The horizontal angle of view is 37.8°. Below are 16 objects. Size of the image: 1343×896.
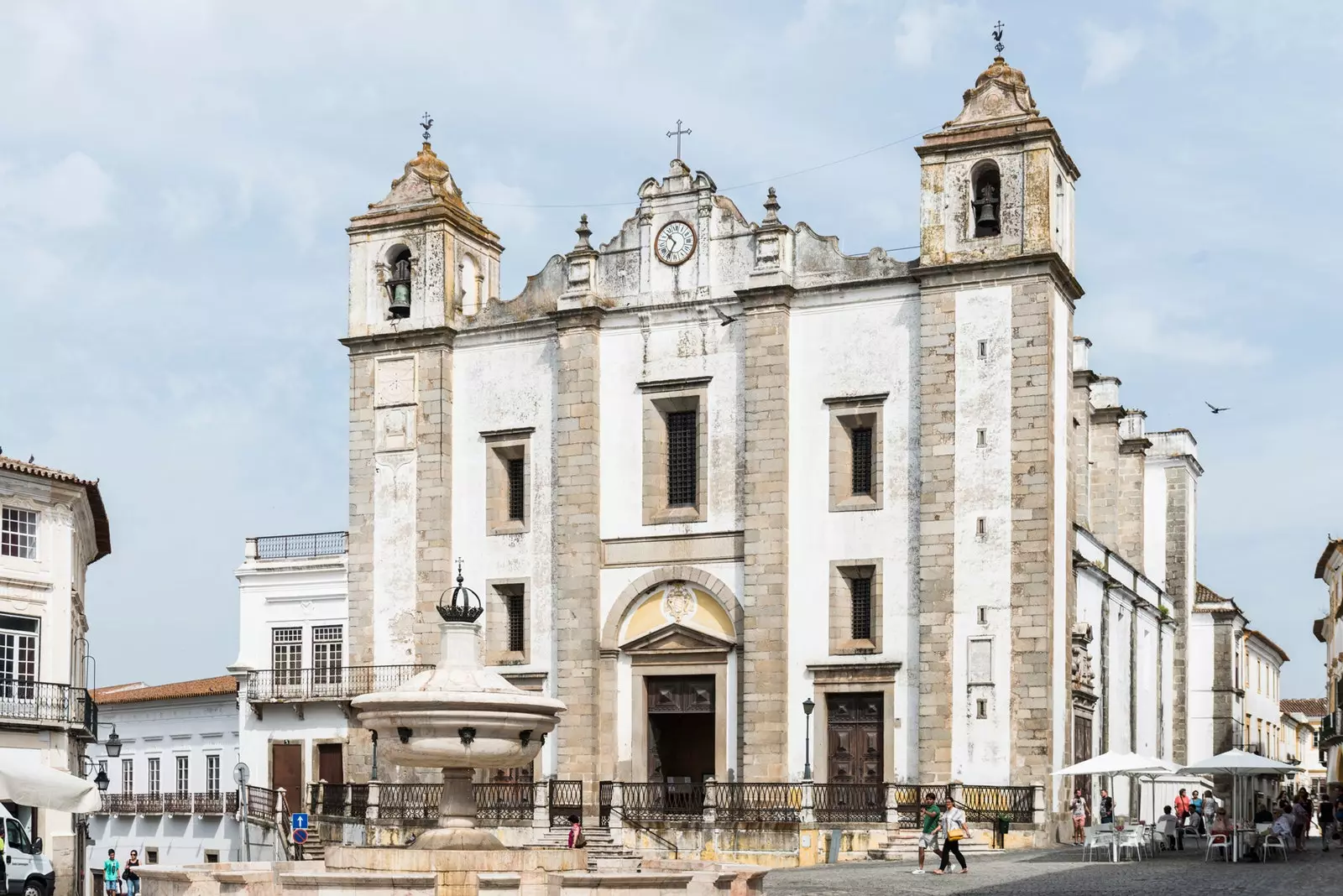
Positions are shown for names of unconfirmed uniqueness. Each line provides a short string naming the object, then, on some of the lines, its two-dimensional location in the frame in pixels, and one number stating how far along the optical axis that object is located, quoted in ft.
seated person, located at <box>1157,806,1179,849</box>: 112.47
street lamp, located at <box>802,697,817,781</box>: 115.24
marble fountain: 54.13
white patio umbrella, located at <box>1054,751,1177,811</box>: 103.71
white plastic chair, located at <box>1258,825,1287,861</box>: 99.55
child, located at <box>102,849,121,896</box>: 133.80
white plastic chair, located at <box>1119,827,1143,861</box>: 96.67
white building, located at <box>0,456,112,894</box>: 118.73
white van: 87.92
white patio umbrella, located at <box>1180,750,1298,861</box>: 103.60
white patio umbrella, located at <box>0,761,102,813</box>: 76.43
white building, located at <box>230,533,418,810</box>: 140.46
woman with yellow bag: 90.12
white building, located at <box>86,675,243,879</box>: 156.46
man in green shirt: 97.04
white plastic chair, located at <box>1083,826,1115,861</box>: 97.09
